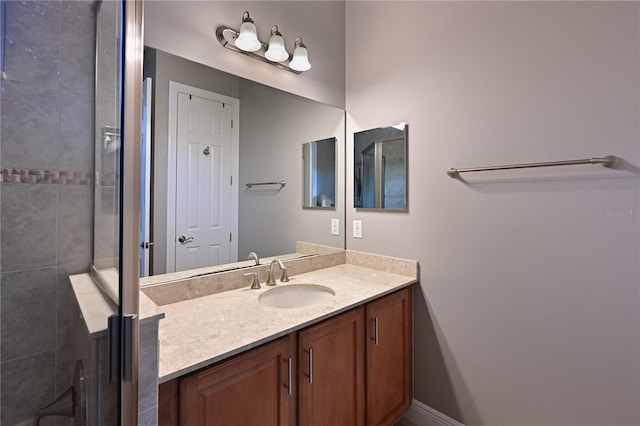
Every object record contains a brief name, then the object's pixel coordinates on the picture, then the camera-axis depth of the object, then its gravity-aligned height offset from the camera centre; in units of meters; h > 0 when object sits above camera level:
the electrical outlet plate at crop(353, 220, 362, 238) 2.00 -0.09
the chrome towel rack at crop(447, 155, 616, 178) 1.10 +0.22
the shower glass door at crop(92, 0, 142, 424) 0.61 -0.01
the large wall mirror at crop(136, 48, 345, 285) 1.31 +0.24
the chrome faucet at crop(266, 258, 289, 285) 1.60 -0.32
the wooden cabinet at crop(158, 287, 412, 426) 0.86 -0.61
